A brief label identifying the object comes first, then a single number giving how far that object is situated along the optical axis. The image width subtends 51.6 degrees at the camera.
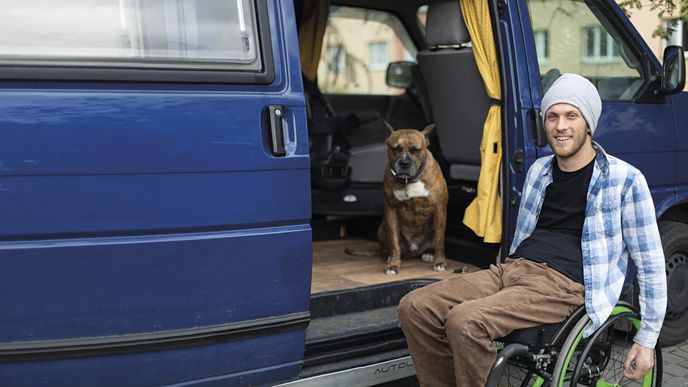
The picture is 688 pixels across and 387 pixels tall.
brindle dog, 4.56
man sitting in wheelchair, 2.67
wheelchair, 2.61
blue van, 2.32
